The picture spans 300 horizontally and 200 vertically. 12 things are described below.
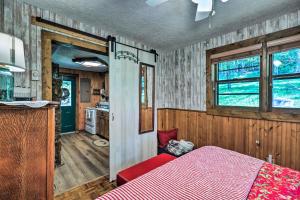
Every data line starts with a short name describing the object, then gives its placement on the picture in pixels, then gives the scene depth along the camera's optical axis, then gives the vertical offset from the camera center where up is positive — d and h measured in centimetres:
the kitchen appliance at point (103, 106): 494 -23
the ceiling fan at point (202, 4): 132 +85
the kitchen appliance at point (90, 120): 524 -73
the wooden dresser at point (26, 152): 94 -36
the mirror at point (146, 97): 300 +5
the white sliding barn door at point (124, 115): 247 -28
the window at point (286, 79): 201 +29
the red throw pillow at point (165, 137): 326 -82
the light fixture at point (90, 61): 386 +102
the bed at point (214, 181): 100 -63
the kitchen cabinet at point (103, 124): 462 -79
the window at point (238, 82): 237 +30
